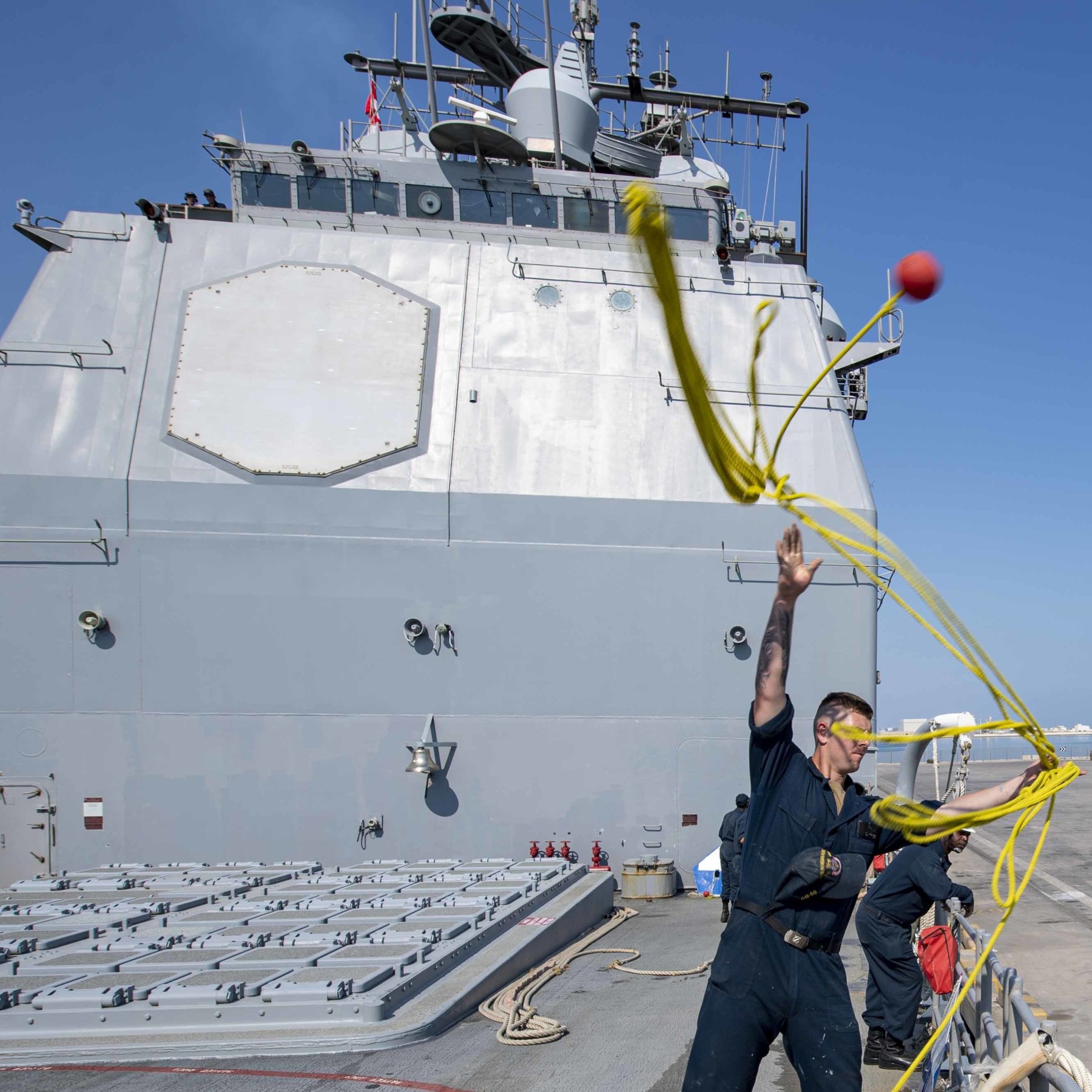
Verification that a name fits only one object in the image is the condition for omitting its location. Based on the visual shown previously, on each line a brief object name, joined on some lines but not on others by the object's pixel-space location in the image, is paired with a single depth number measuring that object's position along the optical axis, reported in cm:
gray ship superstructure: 898
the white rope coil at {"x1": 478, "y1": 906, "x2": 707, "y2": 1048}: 440
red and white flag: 1480
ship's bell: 876
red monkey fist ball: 244
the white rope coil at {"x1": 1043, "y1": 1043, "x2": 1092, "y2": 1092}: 228
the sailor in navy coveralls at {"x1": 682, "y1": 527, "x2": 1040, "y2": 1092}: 262
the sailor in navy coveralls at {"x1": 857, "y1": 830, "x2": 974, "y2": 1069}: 467
